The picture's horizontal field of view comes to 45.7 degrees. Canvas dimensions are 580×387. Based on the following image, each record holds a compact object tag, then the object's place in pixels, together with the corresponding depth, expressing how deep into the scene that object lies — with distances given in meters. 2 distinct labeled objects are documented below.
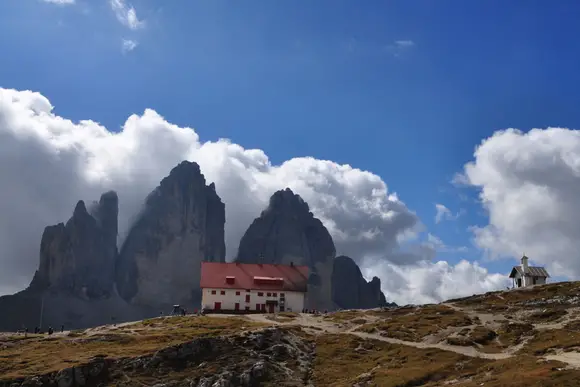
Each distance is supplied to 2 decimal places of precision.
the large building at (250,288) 147.38
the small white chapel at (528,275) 143.25
